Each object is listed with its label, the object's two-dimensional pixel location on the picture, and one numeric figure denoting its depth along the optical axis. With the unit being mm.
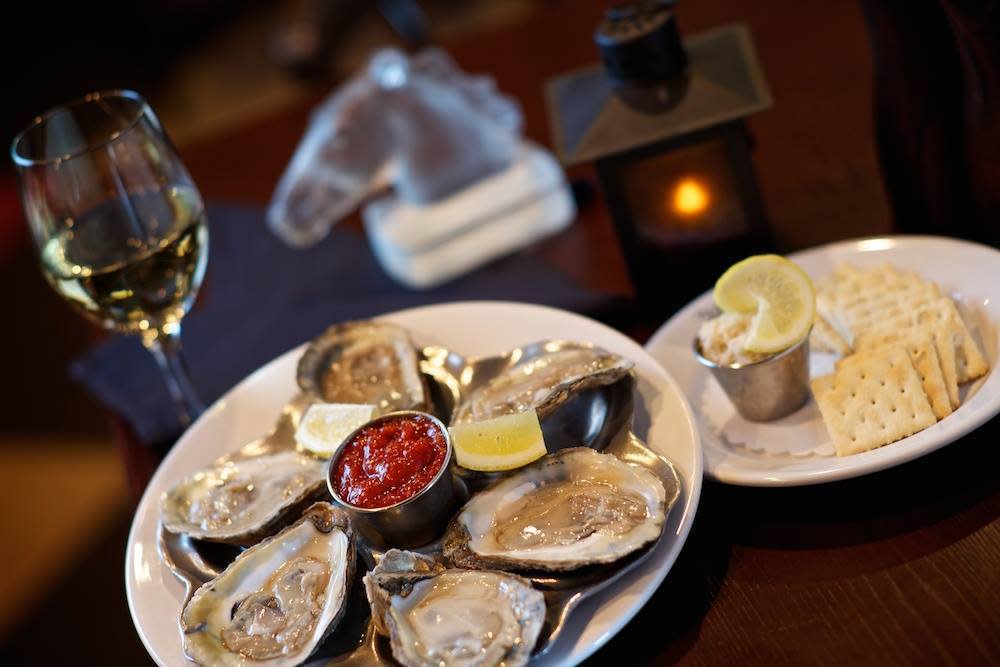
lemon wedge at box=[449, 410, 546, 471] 1065
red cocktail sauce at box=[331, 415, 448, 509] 1096
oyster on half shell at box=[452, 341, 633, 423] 1132
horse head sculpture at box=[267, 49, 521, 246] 1887
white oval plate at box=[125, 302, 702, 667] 969
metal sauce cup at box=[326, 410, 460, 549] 1070
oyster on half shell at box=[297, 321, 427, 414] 1336
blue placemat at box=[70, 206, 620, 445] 1654
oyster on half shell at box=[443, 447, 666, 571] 971
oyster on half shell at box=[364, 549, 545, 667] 906
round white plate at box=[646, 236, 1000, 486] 1039
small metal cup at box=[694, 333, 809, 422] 1145
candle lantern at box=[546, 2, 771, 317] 1351
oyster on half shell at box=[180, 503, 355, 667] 981
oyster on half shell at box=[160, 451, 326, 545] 1146
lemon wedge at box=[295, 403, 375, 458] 1226
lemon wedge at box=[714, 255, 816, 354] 1135
